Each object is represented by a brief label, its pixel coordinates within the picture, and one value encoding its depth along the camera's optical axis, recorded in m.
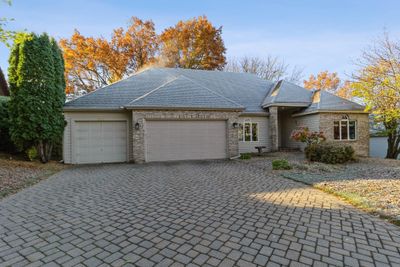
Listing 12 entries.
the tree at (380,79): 11.26
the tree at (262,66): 27.62
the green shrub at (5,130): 10.85
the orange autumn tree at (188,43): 22.45
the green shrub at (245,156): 11.72
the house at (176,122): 10.90
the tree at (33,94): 9.45
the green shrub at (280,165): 8.51
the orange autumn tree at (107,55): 20.58
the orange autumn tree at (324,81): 31.06
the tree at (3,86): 17.54
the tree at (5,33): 7.29
